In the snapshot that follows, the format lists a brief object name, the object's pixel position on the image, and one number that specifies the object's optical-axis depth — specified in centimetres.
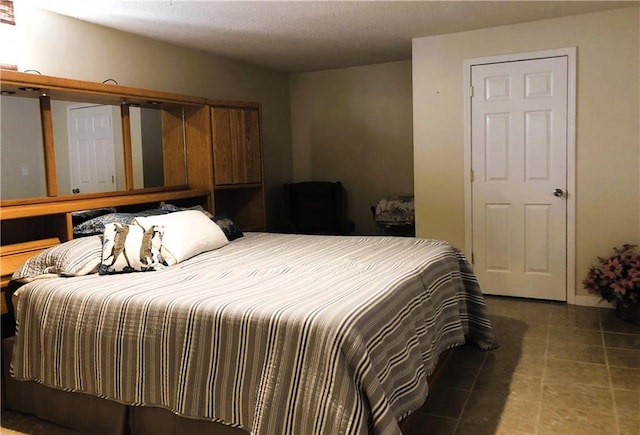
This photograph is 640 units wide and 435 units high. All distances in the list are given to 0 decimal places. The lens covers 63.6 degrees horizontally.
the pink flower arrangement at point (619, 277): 369
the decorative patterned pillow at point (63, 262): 265
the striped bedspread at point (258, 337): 176
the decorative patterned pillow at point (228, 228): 367
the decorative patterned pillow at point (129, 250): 271
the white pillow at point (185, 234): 291
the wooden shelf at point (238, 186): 430
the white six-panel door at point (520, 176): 419
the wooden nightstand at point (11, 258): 270
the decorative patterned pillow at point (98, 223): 318
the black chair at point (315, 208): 565
